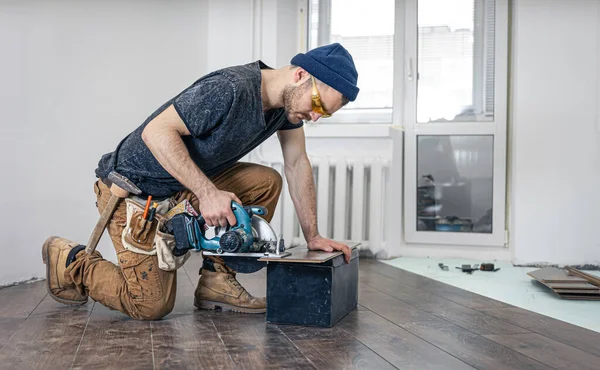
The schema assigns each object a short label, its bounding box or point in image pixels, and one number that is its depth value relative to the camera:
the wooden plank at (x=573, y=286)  2.65
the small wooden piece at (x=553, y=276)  2.79
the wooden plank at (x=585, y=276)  2.78
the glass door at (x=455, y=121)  4.04
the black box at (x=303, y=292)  1.90
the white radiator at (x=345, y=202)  3.98
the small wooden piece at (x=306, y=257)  1.84
